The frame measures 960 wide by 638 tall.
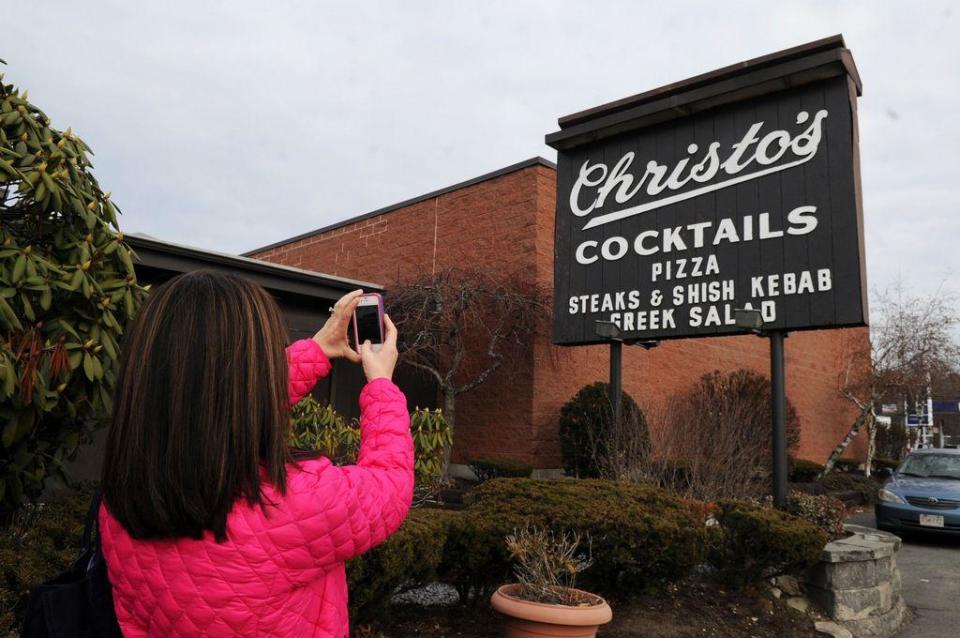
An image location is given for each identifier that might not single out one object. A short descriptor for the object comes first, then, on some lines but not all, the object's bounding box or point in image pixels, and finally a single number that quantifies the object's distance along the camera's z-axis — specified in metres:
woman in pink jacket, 1.40
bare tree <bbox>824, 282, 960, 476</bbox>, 19.00
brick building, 12.83
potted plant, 4.13
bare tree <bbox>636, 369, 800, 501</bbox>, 8.04
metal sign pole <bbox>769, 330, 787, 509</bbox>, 7.51
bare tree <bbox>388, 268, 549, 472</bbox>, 12.44
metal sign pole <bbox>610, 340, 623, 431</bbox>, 9.34
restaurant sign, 7.91
